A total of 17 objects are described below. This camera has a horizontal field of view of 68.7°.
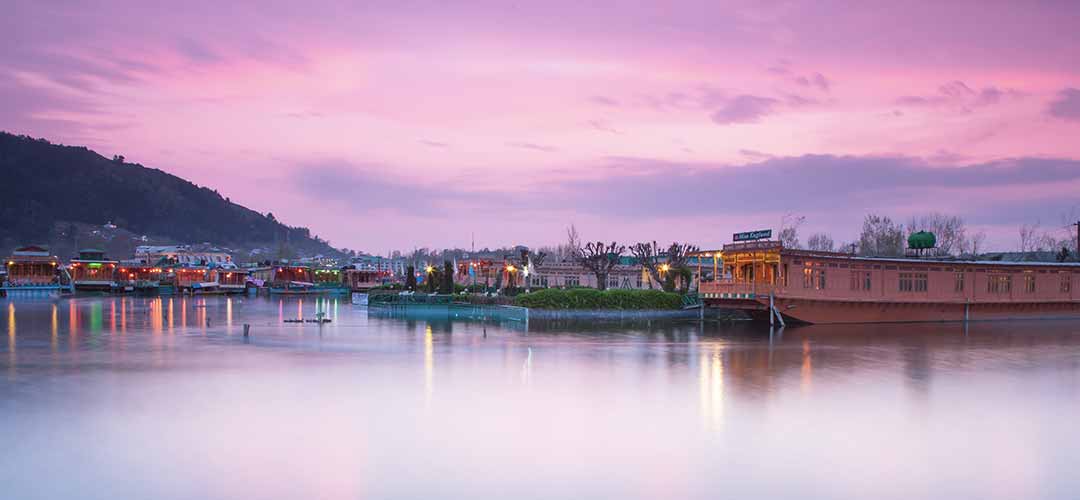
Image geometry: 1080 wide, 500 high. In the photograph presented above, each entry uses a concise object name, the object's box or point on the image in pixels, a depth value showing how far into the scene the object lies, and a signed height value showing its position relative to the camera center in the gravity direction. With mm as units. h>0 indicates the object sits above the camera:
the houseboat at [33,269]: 94062 -515
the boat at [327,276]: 122325 -1951
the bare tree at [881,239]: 97312 +2828
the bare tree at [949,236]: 97625 +3187
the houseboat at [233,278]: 106962 -1928
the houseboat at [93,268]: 102500 -471
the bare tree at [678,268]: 57681 -468
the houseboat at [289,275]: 115375 -1702
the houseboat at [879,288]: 44250 -1598
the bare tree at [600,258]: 65188 +132
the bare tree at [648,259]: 66688 +303
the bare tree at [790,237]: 98762 +3155
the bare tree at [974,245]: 100125 +2019
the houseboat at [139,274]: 108200 -1344
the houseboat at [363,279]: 106438 -2166
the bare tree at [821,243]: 126600 +3026
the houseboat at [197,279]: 98688 -2028
